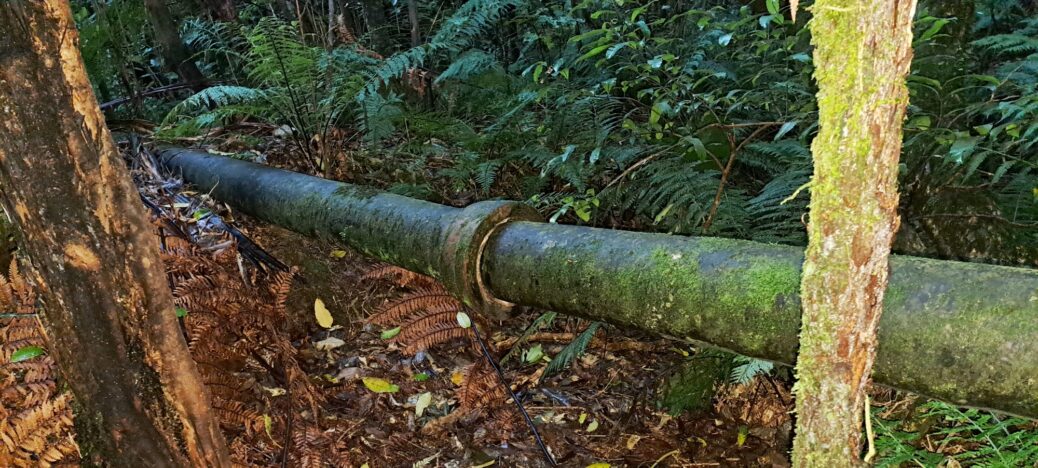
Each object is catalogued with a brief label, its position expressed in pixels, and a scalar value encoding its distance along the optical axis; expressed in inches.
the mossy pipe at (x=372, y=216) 88.4
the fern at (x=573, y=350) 114.5
